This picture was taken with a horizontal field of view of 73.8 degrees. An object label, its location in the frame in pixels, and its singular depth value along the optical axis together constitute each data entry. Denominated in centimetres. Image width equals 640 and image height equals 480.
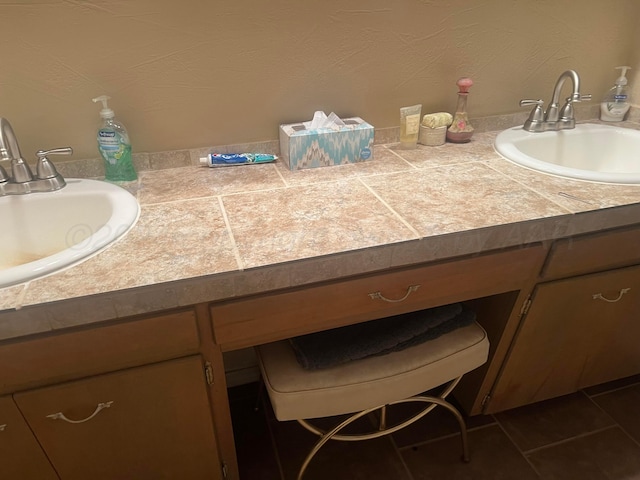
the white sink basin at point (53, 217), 90
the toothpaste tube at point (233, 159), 107
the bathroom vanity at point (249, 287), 68
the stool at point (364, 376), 87
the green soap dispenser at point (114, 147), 94
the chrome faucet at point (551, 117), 123
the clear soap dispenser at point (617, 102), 130
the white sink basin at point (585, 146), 123
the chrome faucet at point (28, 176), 87
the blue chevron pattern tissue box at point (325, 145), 104
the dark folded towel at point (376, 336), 91
